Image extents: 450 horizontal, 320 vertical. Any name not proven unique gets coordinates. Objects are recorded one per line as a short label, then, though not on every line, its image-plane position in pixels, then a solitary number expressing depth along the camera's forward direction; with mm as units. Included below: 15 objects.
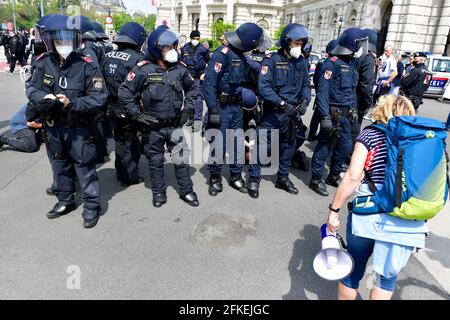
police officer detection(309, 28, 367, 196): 4172
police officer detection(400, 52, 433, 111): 8367
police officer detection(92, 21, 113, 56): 5966
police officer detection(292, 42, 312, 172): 5379
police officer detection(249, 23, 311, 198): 3916
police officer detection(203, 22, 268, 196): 3928
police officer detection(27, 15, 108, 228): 2967
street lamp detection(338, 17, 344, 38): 26830
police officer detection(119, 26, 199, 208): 3535
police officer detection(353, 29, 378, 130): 4645
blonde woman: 1922
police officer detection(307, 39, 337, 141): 4571
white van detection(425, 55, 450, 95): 14172
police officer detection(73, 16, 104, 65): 5398
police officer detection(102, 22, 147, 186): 4132
